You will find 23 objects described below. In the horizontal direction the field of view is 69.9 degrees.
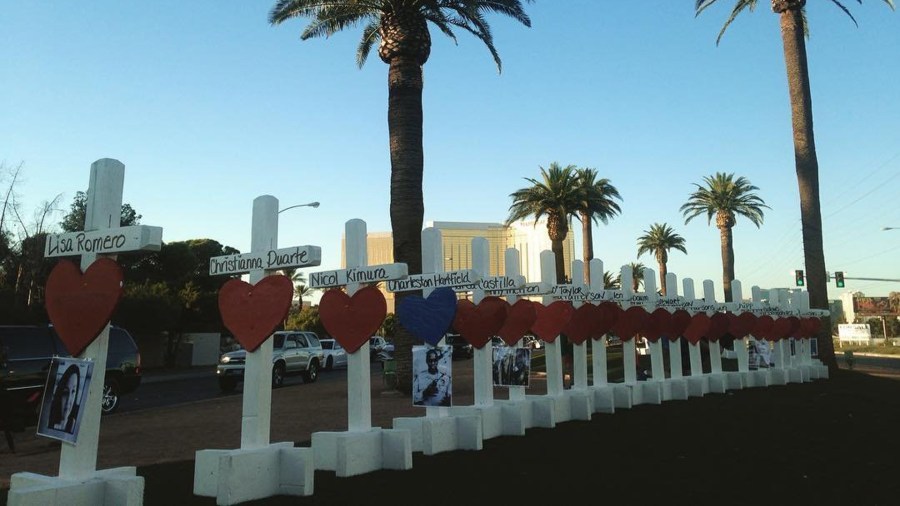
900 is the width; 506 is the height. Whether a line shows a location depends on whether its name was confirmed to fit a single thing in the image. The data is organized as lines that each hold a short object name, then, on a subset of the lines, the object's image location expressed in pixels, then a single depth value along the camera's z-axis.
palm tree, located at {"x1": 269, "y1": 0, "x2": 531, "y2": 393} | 16.62
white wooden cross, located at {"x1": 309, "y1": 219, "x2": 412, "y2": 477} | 7.11
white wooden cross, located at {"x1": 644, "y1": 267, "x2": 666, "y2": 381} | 15.42
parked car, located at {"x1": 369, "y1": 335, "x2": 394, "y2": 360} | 41.24
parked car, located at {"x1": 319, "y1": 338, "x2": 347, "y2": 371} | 34.00
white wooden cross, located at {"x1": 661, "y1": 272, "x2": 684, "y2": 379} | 16.30
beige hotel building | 99.88
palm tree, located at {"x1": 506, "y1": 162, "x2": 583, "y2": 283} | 37.31
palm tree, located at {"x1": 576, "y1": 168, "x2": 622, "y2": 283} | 37.75
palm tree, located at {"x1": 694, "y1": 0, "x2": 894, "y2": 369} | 25.27
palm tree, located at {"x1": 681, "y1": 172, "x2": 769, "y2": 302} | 42.97
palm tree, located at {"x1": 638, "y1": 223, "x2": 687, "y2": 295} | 55.06
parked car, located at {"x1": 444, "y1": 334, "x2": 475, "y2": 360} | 43.09
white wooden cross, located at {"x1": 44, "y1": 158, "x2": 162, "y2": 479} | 5.09
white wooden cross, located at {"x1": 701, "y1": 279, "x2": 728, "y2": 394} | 17.70
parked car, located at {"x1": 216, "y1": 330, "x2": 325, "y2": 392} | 21.53
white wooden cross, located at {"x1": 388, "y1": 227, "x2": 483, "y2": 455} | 8.42
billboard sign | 118.89
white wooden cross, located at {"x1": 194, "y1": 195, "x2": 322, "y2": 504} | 5.90
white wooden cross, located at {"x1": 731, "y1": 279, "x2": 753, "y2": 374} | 19.47
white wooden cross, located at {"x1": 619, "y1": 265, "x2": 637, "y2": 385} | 14.16
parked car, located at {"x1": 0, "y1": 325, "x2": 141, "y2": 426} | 11.50
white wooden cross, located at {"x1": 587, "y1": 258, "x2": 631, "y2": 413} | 13.01
